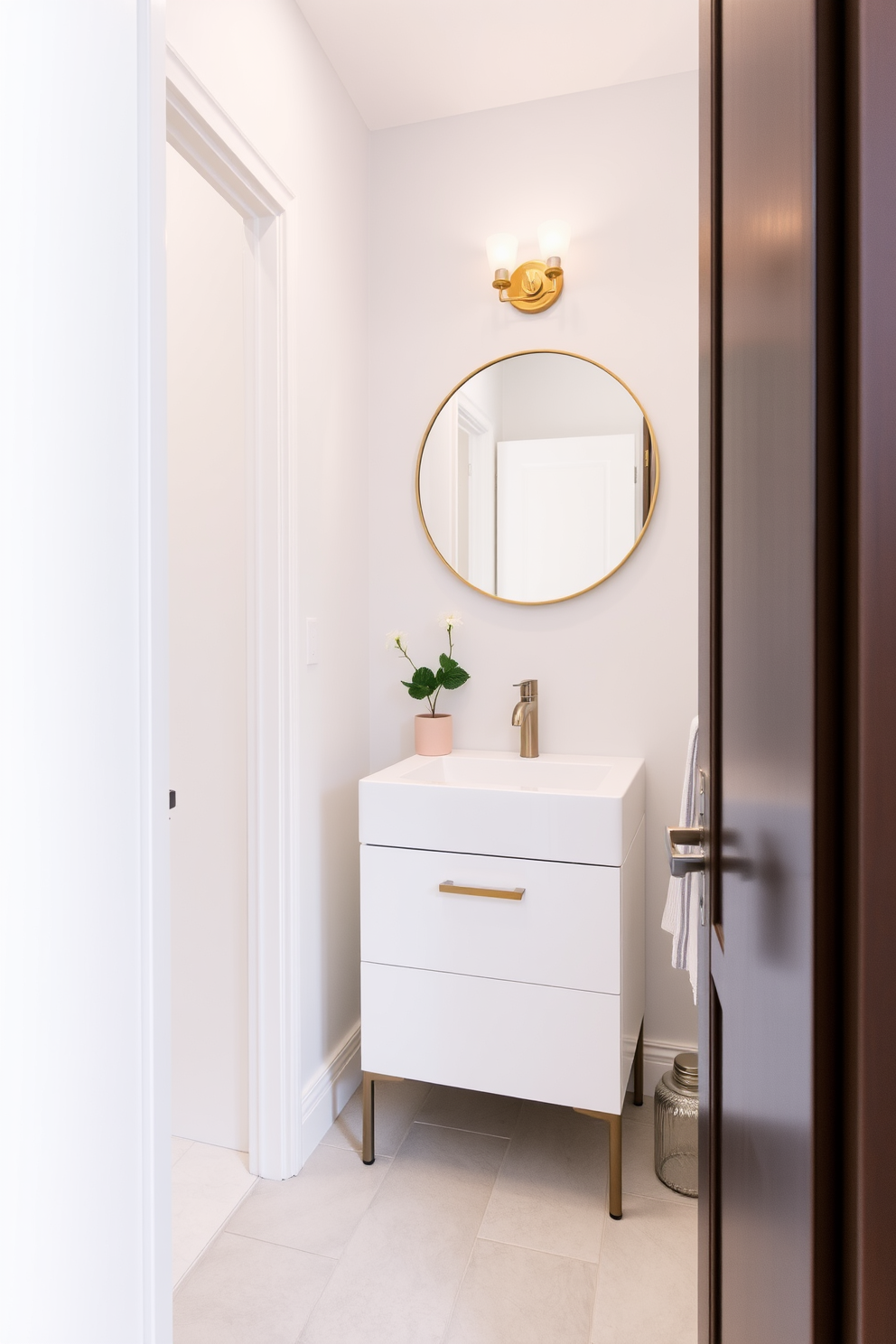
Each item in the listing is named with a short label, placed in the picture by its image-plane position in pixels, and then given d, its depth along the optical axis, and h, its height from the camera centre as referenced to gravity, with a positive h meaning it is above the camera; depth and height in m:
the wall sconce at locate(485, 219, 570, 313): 2.14 +1.03
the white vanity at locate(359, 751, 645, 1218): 1.73 -0.60
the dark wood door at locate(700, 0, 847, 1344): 0.31 +0.00
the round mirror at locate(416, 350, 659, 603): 2.18 +0.51
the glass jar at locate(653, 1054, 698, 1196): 1.80 -1.02
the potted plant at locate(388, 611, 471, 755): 2.24 -0.09
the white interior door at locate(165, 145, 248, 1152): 1.93 +0.01
